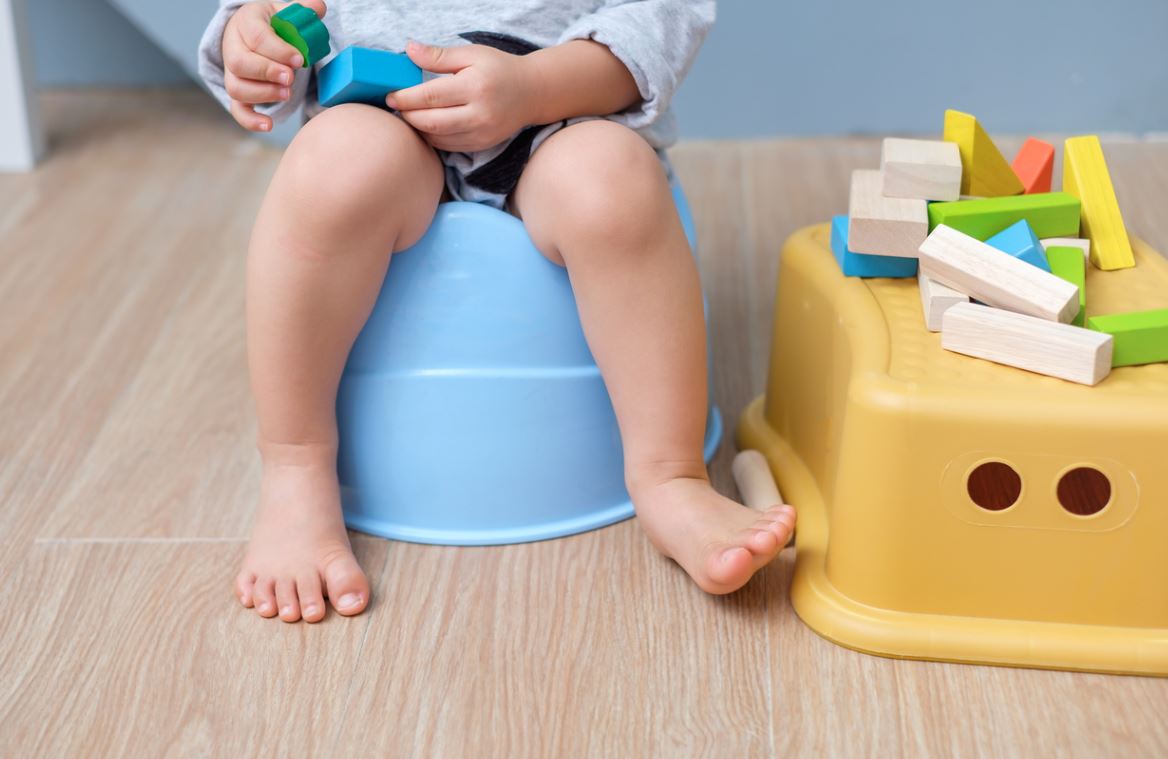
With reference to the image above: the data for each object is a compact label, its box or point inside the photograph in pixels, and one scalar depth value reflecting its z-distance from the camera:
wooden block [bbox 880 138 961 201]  0.90
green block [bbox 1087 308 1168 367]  0.77
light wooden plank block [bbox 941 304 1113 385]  0.75
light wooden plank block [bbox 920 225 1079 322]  0.78
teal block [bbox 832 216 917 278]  0.90
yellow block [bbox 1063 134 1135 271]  0.91
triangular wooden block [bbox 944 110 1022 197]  0.93
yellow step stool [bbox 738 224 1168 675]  0.74
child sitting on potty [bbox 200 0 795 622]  0.83
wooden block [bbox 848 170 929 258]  0.88
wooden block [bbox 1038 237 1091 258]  0.88
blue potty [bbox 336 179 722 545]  0.88
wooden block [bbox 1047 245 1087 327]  0.84
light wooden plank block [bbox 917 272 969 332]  0.82
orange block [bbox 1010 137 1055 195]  0.96
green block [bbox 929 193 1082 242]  0.88
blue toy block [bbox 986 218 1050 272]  0.83
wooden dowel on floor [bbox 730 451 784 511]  0.94
